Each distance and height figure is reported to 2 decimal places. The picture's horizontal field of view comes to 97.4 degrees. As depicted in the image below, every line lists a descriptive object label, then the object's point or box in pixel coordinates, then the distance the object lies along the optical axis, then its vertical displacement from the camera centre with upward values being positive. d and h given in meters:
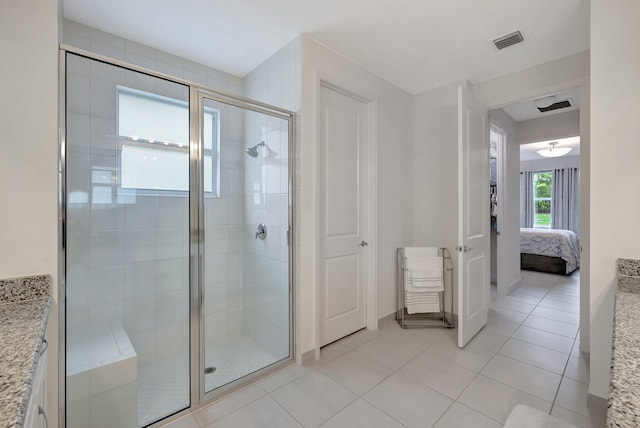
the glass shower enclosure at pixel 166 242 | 1.56 -0.22
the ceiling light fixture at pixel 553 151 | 5.28 +1.20
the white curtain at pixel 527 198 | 7.72 +0.42
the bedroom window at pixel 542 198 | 7.53 +0.41
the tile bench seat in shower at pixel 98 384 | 1.46 -0.92
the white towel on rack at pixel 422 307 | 2.95 -0.99
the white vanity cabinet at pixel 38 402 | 0.77 -0.60
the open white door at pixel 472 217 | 2.49 -0.04
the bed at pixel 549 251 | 4.93 -0.69
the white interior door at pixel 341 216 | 2.51 -0.03
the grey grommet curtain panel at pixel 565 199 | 7.00 +0.35
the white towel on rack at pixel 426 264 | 2.89 -0.53
